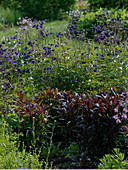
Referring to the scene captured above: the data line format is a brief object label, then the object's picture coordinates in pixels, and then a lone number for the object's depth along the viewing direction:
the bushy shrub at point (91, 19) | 9.27
